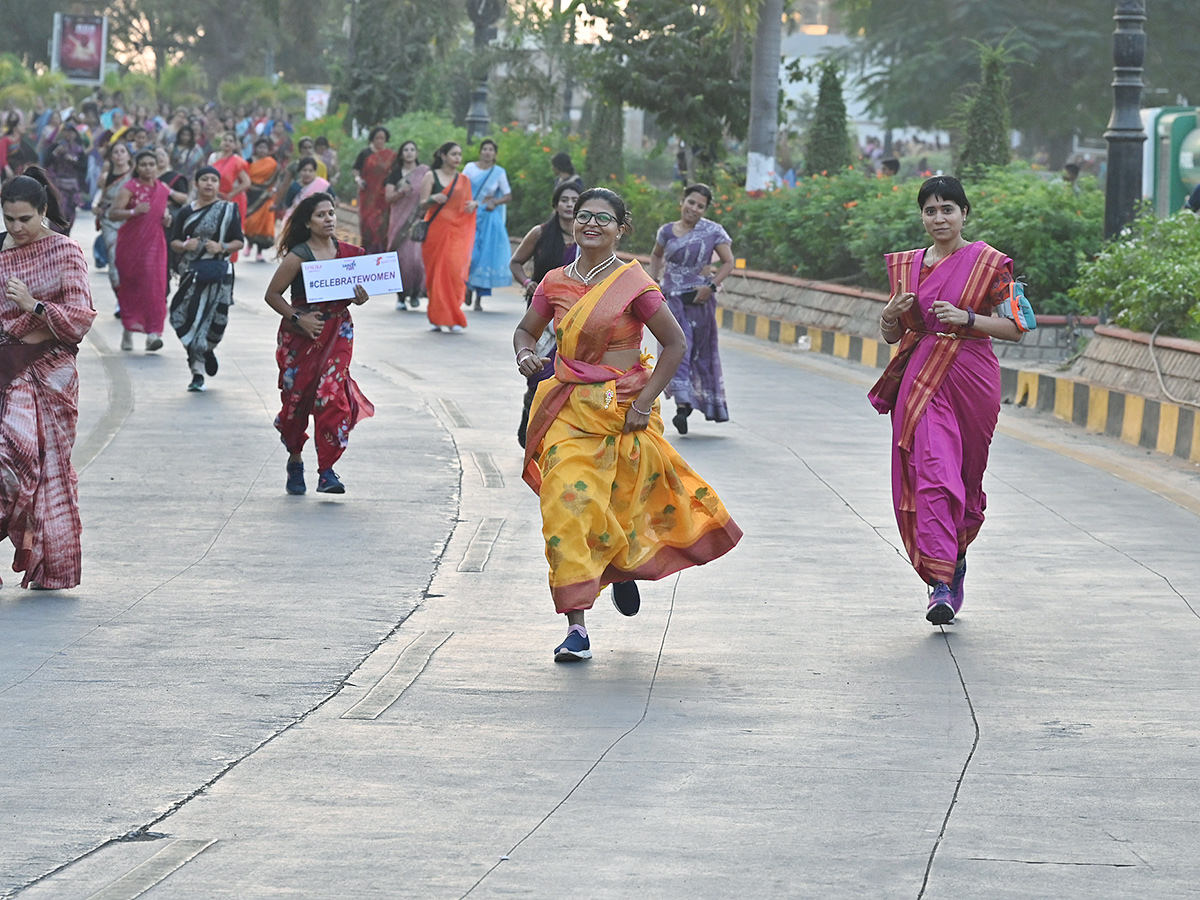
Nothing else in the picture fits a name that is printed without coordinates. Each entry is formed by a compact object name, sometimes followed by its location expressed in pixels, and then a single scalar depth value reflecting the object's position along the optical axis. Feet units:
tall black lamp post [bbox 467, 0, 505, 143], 117.60
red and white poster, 208.85
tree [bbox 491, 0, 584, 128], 148.87
